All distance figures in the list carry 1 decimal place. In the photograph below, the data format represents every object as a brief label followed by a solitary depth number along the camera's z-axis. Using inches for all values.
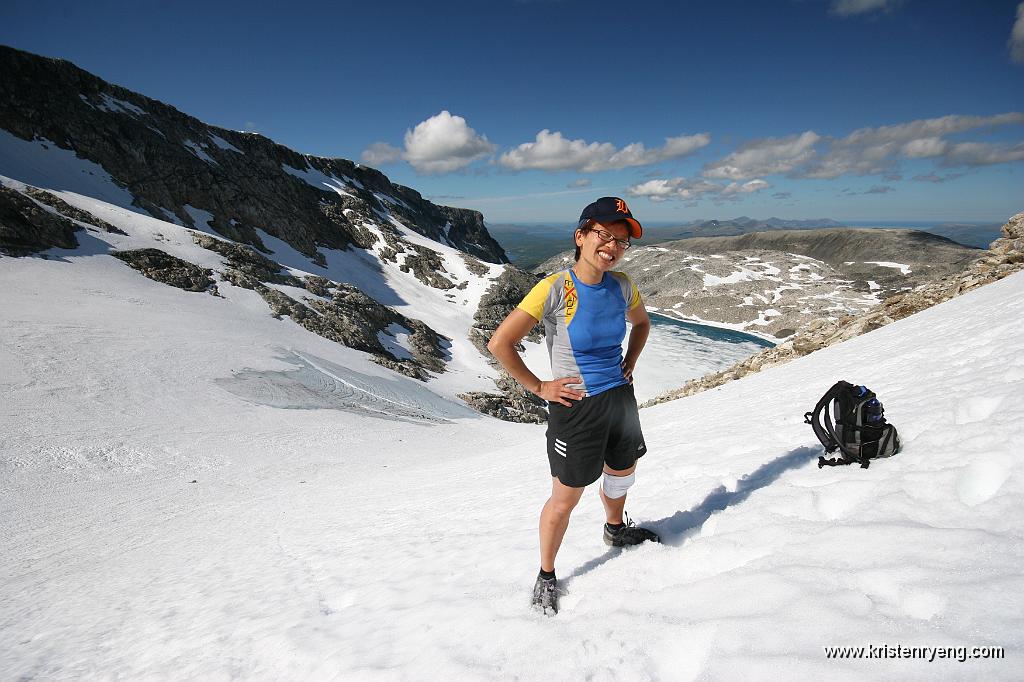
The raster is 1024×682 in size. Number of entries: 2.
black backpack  161.0
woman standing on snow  126.4
